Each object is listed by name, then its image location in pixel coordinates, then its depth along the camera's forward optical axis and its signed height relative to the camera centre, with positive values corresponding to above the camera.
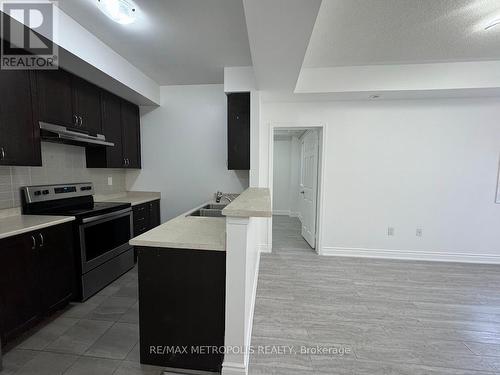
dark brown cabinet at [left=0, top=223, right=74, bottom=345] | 1.57 -0.84
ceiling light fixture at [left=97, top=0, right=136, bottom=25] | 1.63 +1.28
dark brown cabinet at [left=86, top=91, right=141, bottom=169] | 2.91 +0.56
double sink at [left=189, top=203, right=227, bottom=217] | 2.62 -0.46
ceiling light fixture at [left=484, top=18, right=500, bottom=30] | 1.87 +1.34
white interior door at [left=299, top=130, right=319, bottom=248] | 3.73 -0.22
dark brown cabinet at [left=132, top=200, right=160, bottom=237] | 3.06 -0.64
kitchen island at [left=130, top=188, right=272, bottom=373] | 1.36 -0.80
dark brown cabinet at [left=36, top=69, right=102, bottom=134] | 2.08 +0.79
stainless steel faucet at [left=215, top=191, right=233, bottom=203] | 3.31 -0.35
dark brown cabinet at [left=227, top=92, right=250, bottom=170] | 3.00 +0.61
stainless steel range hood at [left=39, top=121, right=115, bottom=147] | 2.07 +0.40
